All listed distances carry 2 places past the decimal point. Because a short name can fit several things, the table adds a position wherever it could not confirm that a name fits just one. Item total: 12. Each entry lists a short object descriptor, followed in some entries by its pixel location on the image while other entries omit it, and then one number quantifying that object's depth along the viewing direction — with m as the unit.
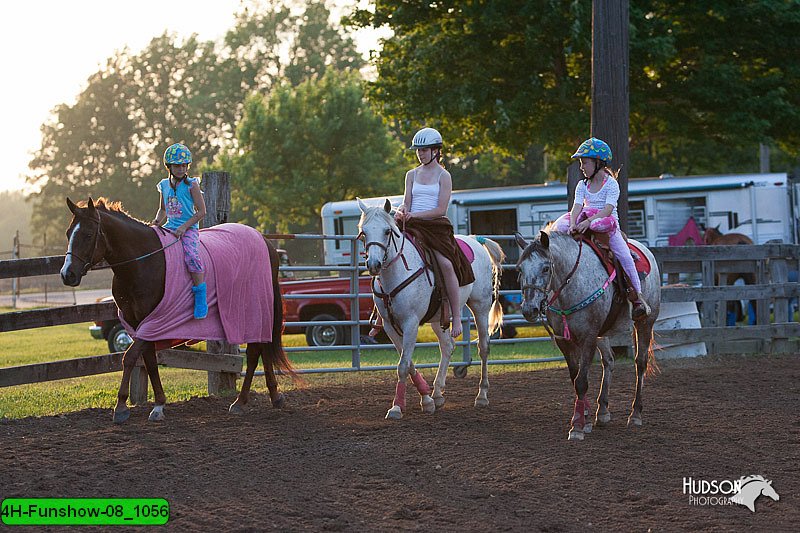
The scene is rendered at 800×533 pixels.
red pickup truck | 31.73
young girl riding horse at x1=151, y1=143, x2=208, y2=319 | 15.27
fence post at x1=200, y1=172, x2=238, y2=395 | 18.47
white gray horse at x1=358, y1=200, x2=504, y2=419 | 14.87
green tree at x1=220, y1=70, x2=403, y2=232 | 73.25
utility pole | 22.94
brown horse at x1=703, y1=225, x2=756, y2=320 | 37.00
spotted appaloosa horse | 13.31
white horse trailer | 41.22
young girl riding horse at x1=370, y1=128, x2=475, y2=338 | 16.12
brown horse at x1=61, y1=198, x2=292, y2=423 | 14.31
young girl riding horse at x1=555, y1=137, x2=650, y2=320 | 14.60
